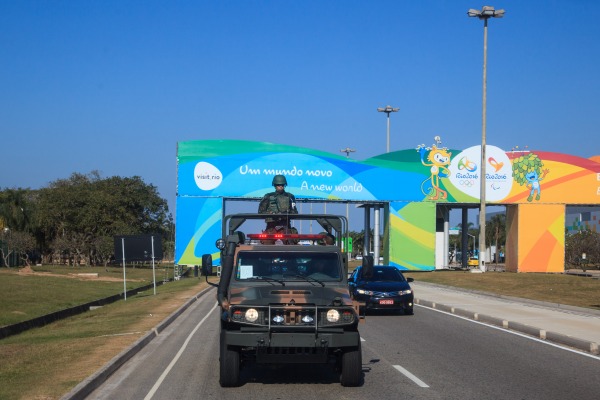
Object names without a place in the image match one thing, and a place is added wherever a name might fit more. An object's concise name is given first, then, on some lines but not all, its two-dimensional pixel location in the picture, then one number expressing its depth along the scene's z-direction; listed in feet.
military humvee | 34.42
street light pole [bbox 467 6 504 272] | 161.07
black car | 76.69
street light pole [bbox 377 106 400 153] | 224.94
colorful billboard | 166.71
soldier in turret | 45.88
